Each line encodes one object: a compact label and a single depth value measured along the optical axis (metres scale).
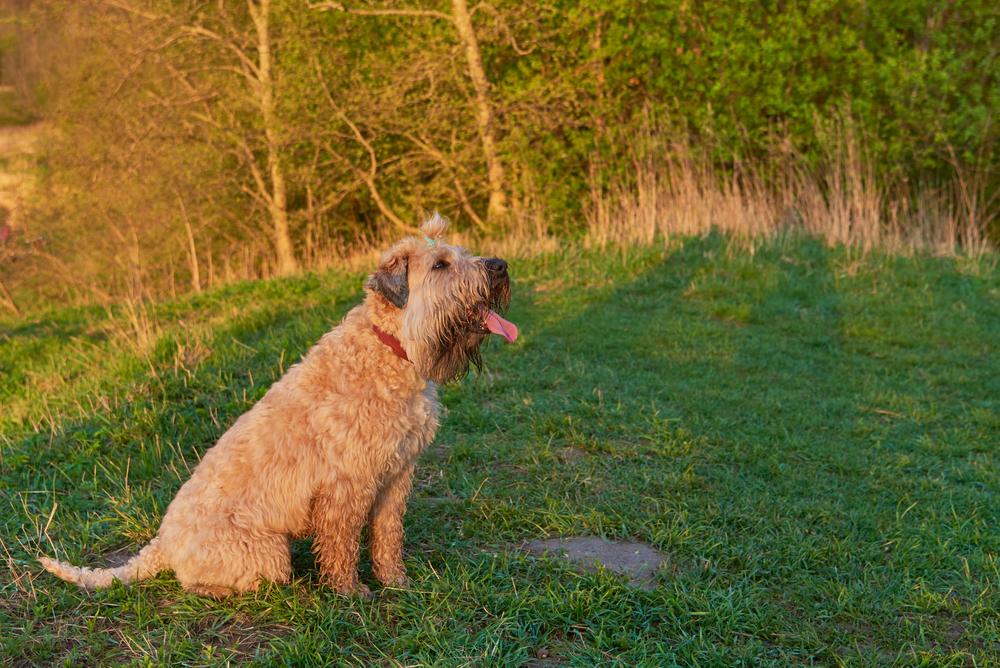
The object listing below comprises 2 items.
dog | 4.05
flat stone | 4.46
